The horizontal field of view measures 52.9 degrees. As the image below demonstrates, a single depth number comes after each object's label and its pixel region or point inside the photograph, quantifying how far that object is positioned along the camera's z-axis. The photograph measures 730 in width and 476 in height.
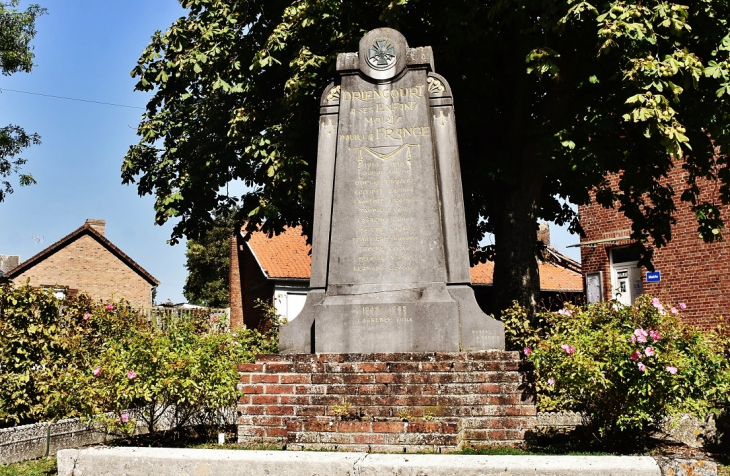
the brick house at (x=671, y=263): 17.81
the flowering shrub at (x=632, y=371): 6.18
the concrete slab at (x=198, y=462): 4.52
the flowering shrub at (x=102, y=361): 7.00
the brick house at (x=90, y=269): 35.41
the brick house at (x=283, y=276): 29.45
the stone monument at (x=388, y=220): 7.93
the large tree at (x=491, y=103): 9.88
